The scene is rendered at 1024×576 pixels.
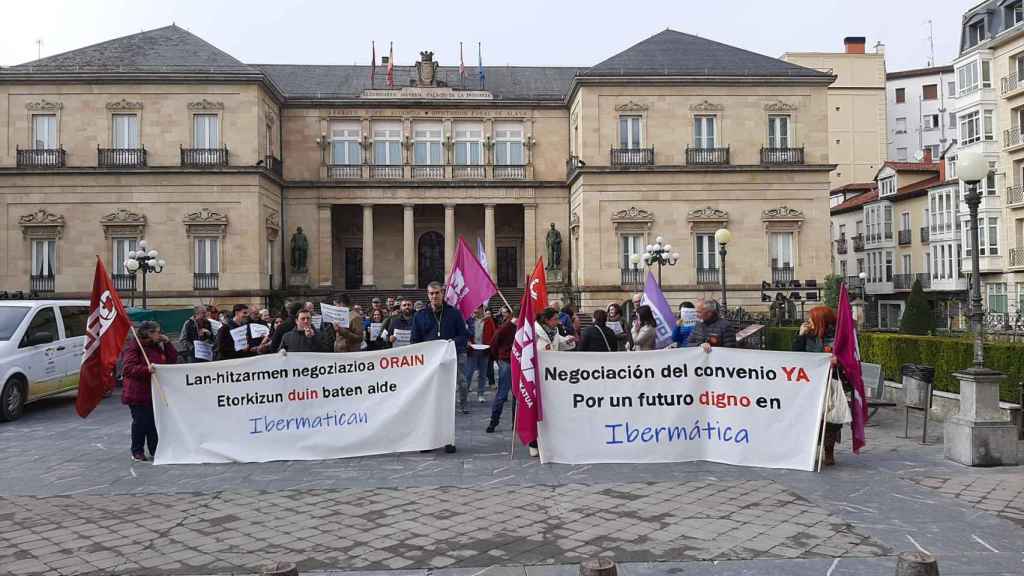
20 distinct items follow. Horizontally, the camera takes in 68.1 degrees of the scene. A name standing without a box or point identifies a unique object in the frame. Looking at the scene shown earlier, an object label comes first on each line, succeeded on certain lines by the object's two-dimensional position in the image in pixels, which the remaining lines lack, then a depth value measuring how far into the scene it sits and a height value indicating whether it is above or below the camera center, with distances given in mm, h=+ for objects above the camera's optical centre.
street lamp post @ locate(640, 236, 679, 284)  28547 +1648
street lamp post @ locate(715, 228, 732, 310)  22031 +1708
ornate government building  34312 +6532
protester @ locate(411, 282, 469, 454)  11391 -338
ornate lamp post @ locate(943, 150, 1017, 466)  8719 -1552
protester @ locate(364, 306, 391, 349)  15415 -726
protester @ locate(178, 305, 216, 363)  14516 -578
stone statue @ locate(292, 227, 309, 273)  38500 +2573
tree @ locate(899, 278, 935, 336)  26750 -857
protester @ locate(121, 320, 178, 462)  9375 -1009
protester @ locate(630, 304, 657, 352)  11266 -510
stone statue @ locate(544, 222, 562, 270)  39094 +2631
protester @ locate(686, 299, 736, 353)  10031 -421
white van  13156 -813
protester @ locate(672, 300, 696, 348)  13469 -586
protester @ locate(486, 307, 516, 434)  11310 -829
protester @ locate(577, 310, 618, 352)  10695 -586
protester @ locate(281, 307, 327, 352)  10727 -507
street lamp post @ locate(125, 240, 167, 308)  25547 +1536
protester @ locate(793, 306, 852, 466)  8914 -570
